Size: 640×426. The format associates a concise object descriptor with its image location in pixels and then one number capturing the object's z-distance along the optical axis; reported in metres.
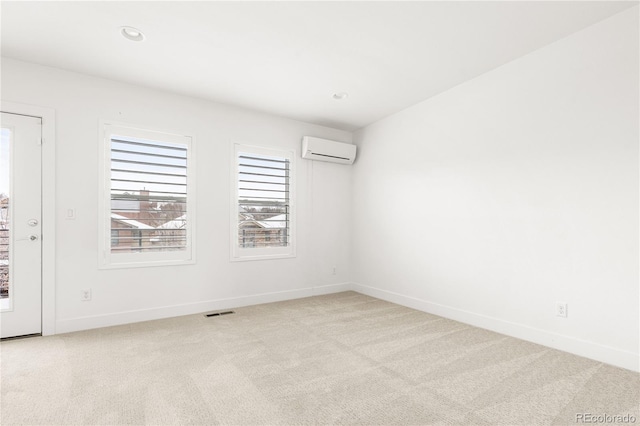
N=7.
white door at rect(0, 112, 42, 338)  3.04
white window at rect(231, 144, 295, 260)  4.31
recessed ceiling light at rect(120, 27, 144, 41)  2.62
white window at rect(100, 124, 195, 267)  3.50
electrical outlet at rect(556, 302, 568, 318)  2.81
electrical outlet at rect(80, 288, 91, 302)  3.34
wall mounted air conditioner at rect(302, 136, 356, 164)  4.72
